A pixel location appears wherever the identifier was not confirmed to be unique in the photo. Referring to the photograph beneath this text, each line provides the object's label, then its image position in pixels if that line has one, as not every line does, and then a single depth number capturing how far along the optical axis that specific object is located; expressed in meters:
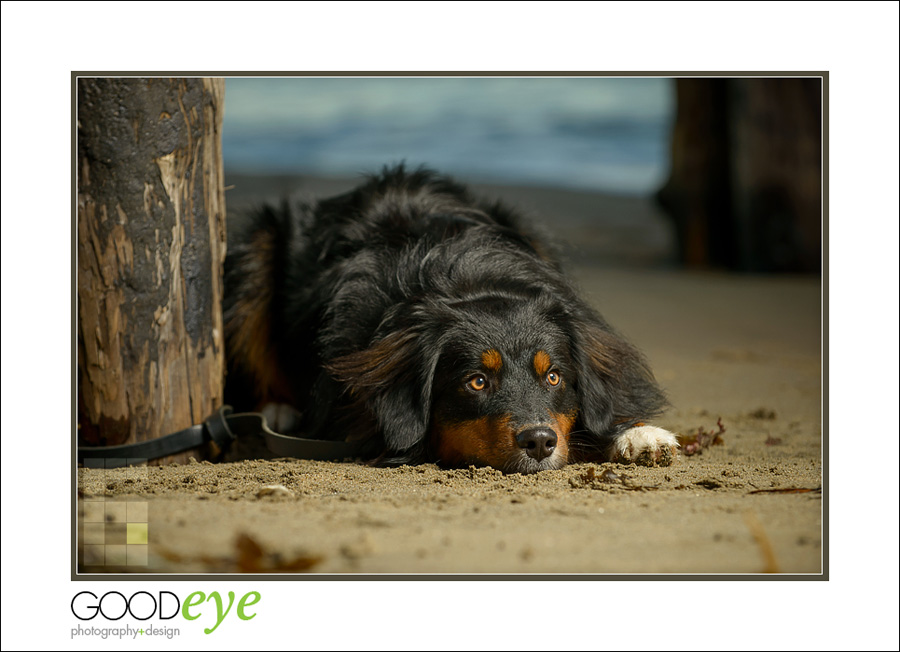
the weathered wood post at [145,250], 4.09
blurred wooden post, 10.59
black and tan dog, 4.03
